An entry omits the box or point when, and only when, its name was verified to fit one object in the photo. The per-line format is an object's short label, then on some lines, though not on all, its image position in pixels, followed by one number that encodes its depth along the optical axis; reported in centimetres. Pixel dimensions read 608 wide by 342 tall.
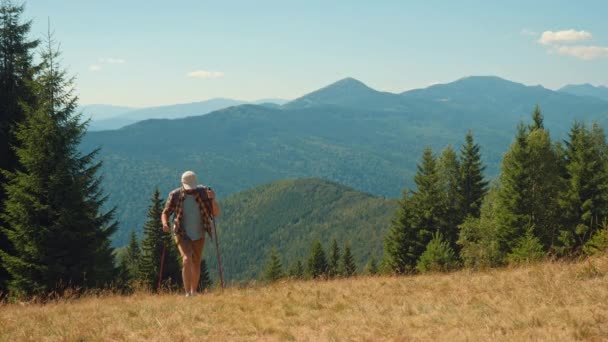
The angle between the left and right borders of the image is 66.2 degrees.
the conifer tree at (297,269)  6134
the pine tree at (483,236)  3050
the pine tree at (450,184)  4162
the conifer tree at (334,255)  5959
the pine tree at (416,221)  3750
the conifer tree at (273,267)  5709
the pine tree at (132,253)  5851
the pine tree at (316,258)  5666
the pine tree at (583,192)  3027
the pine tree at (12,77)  2156
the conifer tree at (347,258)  5709
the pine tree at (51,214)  1750
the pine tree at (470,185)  4319
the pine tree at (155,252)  3681
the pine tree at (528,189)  3011
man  970
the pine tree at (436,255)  2803
